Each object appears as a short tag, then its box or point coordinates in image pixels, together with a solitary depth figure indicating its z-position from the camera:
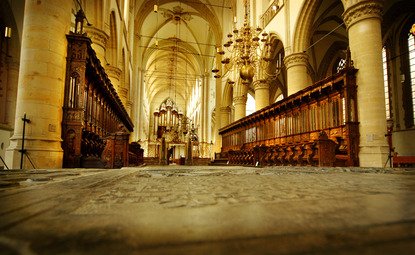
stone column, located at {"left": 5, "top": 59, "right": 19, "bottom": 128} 11.80
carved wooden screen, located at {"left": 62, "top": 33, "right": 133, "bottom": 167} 5.81
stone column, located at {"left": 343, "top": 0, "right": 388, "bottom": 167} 7.02
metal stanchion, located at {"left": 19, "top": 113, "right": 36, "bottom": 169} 4.81
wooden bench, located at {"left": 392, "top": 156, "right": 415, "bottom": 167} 9.05
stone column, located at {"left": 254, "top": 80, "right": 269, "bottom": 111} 14.48
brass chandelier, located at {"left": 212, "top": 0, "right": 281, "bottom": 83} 9.53
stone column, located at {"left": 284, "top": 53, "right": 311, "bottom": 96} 11.18
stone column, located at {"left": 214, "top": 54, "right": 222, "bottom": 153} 23.50
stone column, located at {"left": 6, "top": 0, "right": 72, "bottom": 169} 5.10
